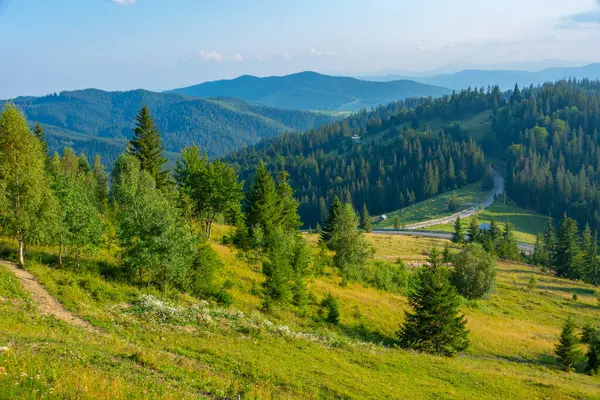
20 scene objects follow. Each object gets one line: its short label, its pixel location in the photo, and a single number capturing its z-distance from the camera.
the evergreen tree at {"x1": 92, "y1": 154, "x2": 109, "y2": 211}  51.36
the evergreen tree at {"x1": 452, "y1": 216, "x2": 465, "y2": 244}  104.82
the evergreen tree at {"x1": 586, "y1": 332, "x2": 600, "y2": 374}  38.97
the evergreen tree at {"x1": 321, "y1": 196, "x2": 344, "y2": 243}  60.48
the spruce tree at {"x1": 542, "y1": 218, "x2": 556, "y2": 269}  101.89
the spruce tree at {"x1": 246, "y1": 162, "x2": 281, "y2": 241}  50.38
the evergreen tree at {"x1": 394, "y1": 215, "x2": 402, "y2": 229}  141.12
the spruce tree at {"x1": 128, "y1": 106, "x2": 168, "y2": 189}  53.75
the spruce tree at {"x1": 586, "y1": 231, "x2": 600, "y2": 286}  93.46
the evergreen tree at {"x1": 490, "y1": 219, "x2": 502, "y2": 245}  106.76
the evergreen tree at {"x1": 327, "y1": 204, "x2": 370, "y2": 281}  55.19
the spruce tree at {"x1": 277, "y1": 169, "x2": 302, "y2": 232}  55.92
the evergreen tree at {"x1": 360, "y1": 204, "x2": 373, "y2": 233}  114.12
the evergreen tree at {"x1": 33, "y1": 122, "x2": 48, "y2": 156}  75.97
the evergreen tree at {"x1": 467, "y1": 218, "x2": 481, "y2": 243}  103.44
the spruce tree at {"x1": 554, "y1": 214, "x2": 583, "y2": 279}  92.69
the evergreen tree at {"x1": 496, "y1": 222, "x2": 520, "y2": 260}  102.88
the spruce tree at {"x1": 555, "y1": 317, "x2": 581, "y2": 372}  38.91
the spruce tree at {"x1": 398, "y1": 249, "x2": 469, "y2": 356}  34.88
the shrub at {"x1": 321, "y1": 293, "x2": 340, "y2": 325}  37.97
